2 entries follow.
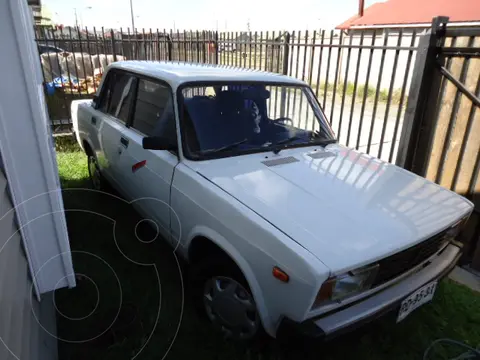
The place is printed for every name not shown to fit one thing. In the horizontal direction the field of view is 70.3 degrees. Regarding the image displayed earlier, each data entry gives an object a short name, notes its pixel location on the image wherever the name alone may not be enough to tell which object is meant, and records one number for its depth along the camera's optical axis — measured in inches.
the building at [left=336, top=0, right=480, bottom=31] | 579.6
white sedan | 70.9
